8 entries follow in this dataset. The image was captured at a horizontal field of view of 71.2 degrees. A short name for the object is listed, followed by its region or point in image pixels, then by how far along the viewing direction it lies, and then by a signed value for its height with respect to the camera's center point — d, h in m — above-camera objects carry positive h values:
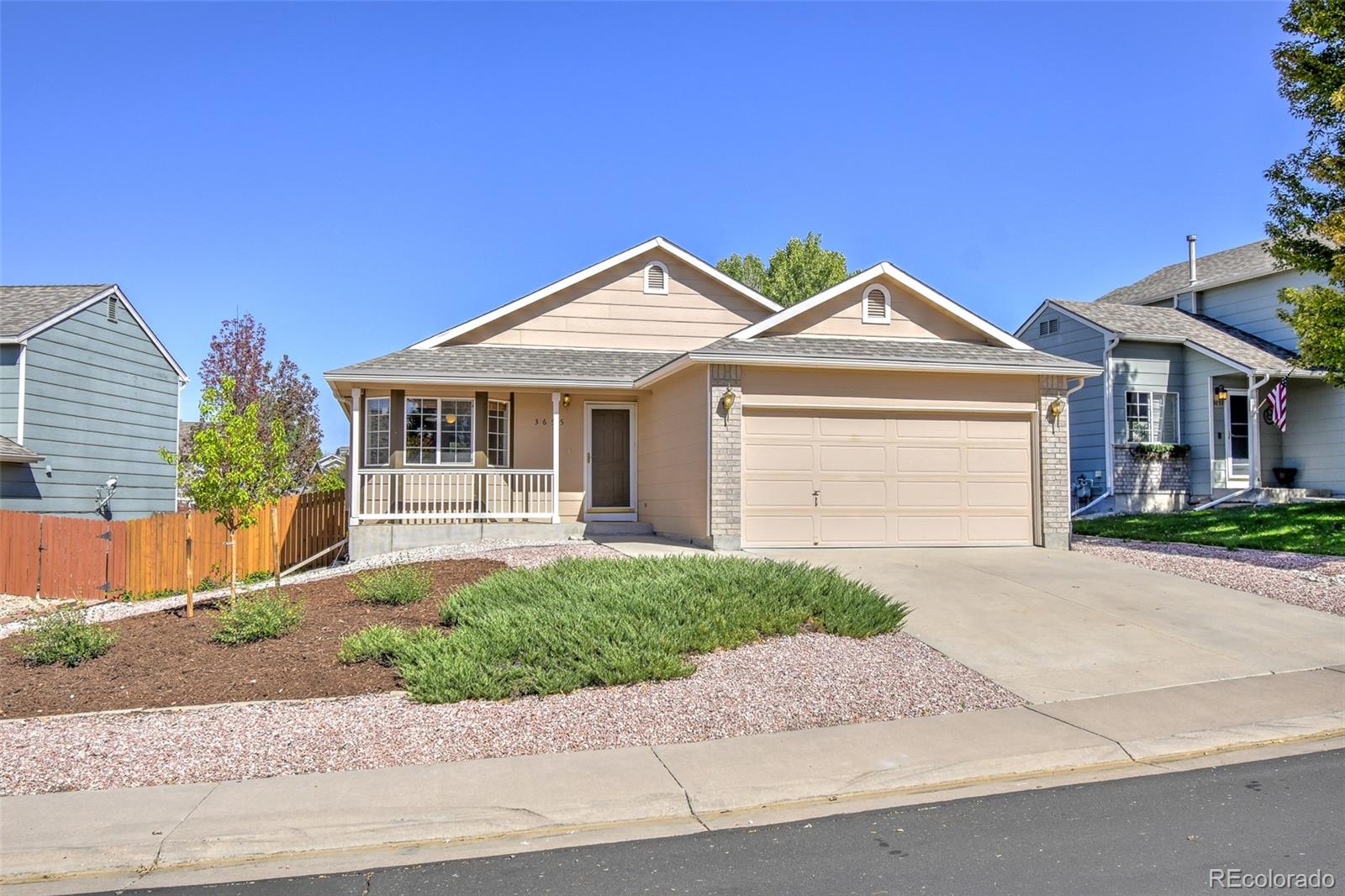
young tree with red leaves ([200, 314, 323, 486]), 26.98 +2.41
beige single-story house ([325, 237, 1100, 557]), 14.73 +0.83
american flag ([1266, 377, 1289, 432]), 21.20 +1.51
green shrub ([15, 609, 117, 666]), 8.34 -1.58
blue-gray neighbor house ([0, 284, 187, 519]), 18.00 +1.36
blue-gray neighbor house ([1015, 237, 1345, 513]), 21.92 +1.31
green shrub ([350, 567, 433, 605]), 10.33 -1.34
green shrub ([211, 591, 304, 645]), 8.90 -1.48
